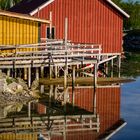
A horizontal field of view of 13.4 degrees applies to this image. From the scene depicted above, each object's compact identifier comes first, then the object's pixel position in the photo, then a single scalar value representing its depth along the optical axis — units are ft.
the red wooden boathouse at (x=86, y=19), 142.72
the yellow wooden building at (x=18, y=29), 111.04
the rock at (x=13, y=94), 84.37
